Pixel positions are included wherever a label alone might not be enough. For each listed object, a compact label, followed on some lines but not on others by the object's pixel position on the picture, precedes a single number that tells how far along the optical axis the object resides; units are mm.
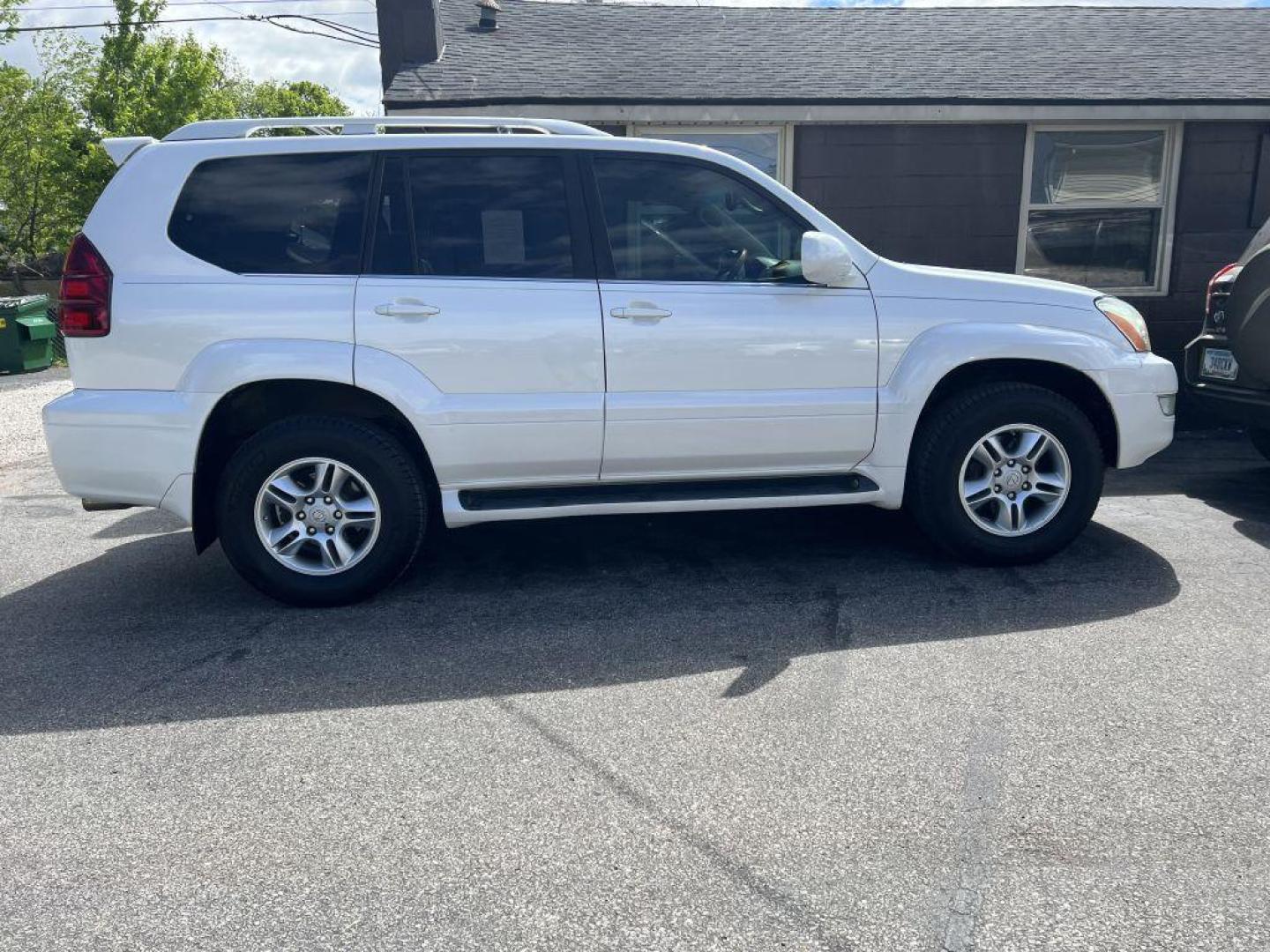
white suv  4520
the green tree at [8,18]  22016
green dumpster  13945
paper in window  4742
